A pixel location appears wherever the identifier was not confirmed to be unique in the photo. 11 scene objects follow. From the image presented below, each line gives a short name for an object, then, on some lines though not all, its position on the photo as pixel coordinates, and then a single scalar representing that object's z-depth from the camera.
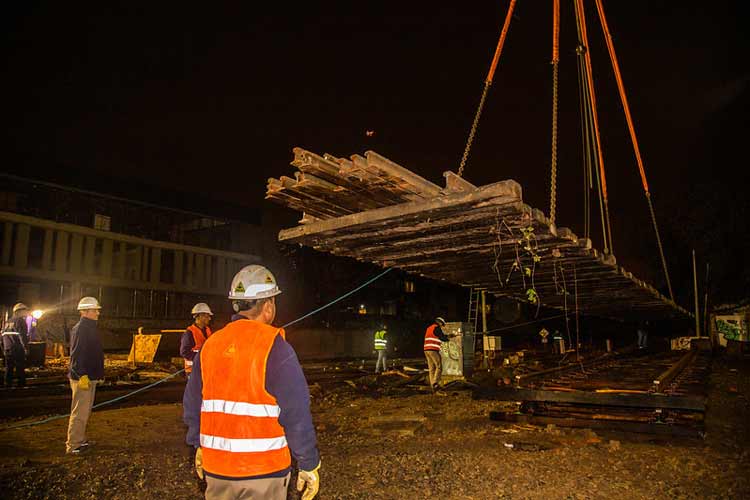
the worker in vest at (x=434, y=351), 13.09
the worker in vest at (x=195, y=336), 7.97
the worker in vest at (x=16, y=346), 11.66
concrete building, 28.19
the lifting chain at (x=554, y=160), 6.21
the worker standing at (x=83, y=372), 6.43
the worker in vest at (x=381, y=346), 17.50
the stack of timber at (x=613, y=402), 7.35
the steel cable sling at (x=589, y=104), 8.33
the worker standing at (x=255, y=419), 2.72
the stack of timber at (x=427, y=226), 4.98
